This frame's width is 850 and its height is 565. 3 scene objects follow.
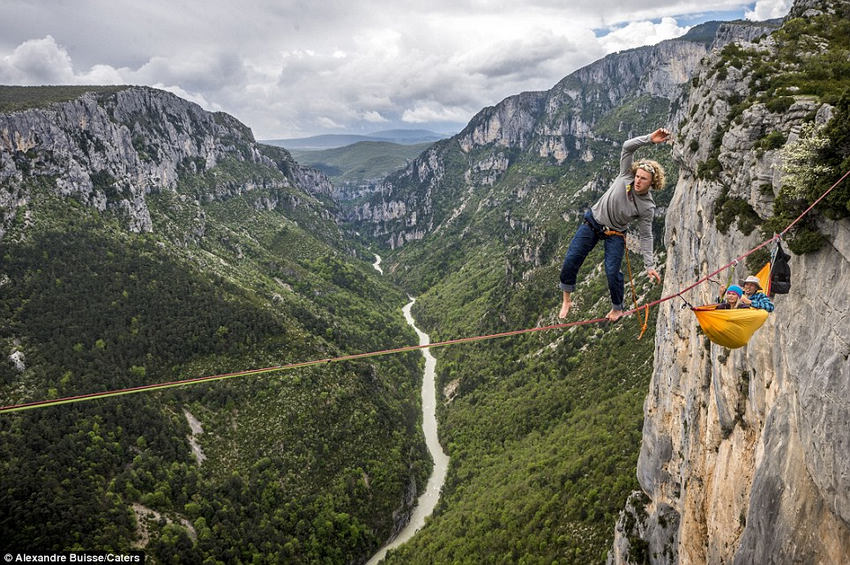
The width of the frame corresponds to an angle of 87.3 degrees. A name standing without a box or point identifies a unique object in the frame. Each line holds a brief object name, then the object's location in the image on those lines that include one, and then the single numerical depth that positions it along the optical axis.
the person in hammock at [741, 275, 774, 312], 10.87
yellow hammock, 9.88
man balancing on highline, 10.94
